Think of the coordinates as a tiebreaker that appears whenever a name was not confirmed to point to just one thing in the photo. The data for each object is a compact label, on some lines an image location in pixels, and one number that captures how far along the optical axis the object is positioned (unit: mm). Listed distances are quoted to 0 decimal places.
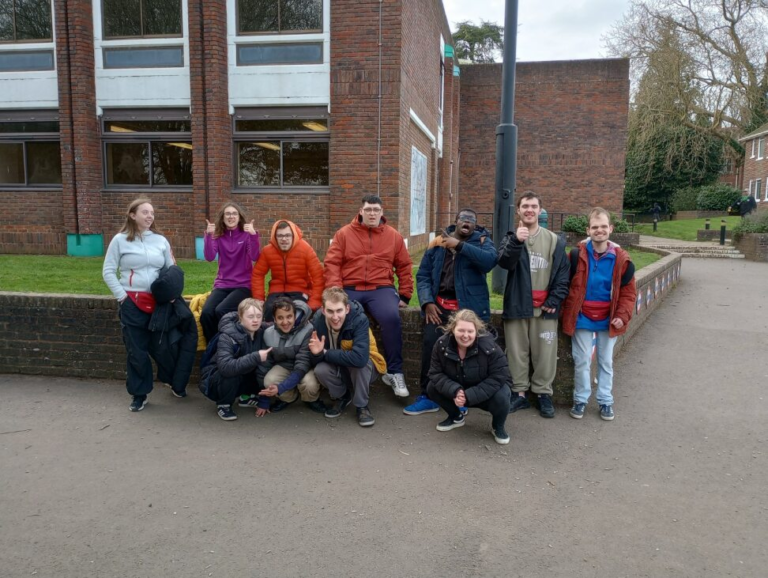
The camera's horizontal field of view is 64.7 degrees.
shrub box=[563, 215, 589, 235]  20516
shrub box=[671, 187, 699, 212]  42812
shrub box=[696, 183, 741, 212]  40688
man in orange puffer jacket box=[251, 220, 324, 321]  5555
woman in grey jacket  5172
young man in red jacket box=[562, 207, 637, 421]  5070
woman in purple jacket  5773
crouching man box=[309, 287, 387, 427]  4977
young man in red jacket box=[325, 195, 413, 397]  5473
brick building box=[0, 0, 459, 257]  12305
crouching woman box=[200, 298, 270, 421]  4910
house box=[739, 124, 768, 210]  41344
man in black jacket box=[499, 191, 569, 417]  5133
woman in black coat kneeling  4574
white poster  14914
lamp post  7055
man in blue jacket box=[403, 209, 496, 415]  5145
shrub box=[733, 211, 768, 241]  21234
